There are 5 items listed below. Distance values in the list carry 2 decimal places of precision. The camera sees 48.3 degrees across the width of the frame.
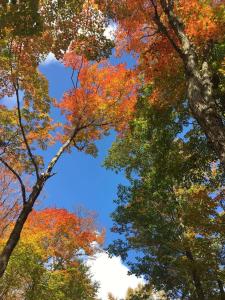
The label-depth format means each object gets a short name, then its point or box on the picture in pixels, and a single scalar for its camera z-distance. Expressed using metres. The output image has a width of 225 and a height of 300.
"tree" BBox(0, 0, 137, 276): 8.40
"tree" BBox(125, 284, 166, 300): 13.24
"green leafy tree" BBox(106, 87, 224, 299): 8.87
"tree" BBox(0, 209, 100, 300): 12.85
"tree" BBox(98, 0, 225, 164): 6.54
